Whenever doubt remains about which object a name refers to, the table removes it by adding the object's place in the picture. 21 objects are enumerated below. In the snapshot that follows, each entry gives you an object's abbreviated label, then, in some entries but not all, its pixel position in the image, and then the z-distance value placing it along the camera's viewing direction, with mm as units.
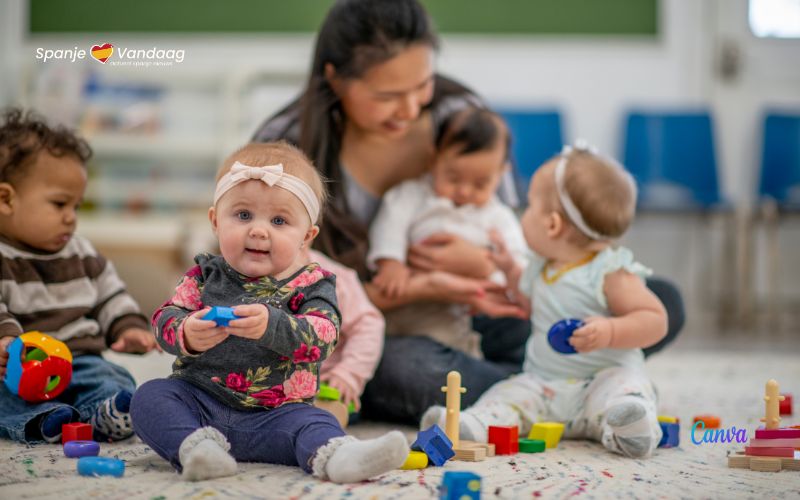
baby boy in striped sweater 2721
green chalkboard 6242
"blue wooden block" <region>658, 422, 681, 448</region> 2689
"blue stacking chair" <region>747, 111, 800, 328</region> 5902
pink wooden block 2565
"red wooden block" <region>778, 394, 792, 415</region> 2954
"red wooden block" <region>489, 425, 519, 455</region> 2634
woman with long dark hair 2913
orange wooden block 2872
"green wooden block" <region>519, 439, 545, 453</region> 2645
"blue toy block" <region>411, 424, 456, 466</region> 2519
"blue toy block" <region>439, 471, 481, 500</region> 2296
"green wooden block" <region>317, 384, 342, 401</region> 2722
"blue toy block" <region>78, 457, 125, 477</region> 2428
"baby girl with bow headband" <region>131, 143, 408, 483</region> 2456
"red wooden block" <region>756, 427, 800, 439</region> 2573
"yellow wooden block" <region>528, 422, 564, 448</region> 2689
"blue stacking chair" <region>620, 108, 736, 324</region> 5893
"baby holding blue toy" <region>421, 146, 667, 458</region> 2713
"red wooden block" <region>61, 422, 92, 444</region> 2618
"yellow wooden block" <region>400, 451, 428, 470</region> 2490
